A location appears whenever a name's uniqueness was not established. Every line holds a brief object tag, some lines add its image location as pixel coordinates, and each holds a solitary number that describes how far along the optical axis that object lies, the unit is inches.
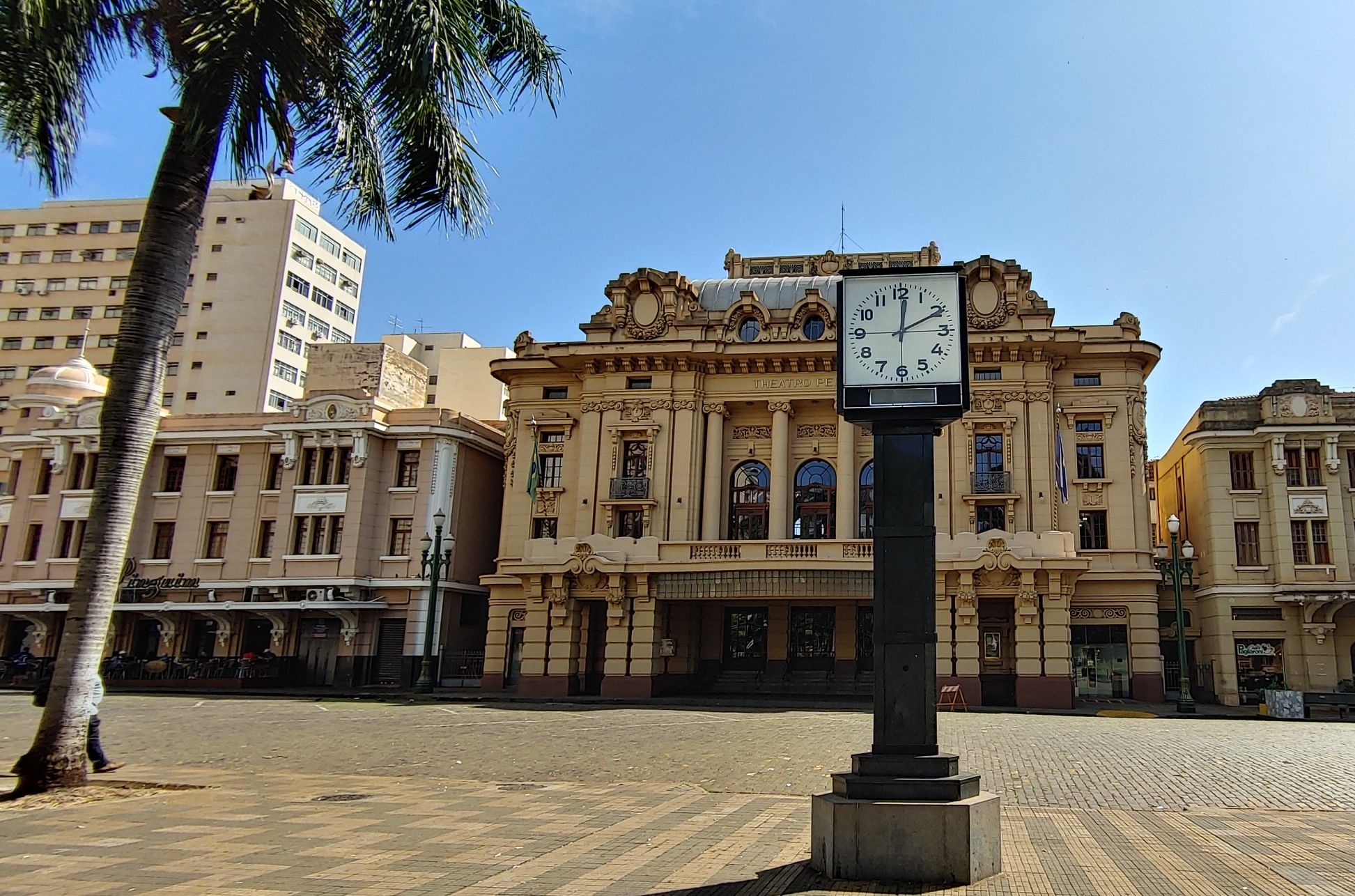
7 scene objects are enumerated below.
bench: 1107.3
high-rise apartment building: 2581.2
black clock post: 274.8
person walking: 512.7
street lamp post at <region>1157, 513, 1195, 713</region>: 1165.1
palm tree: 446.6
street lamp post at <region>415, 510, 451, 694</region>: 1320.1
